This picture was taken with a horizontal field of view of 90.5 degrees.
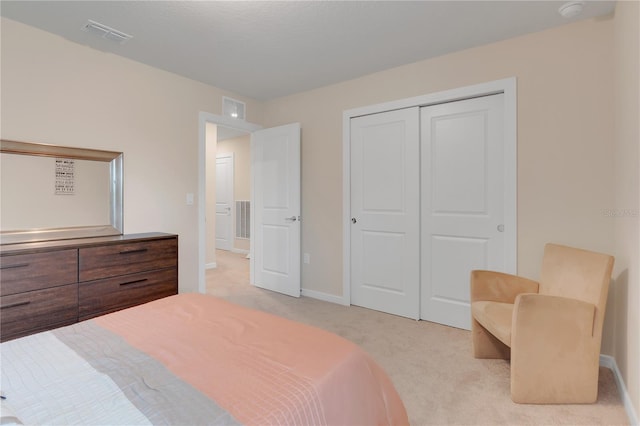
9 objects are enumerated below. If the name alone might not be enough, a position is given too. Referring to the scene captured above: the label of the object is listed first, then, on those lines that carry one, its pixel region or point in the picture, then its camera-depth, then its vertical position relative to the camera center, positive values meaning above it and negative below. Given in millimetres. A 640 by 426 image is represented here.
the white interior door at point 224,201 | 6914 +195
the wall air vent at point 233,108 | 3701 +1222
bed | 780 -487
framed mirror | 2273 +141
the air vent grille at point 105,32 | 2314 +1350
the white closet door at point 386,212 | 3053 -21
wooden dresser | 1954 -484
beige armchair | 1757 -757
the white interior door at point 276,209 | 3758 +11
